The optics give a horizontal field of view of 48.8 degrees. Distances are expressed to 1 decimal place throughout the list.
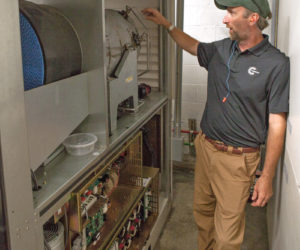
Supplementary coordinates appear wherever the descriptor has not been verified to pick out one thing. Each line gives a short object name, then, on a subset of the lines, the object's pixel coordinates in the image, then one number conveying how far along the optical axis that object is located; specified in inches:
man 71.4
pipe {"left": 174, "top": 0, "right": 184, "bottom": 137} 125.4
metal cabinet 35.7
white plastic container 56.9
